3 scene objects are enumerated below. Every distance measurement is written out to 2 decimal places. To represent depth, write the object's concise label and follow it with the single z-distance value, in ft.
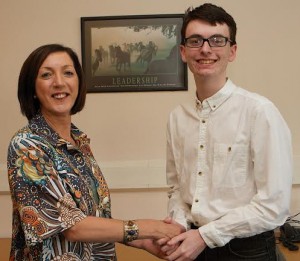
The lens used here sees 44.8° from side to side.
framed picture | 7.30
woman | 3.63
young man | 3.77
